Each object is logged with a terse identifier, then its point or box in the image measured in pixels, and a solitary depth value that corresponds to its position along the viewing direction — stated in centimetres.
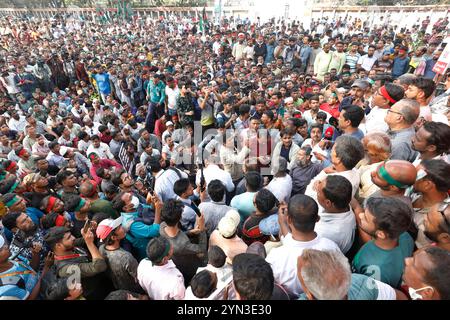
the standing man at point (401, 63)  766
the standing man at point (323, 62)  796
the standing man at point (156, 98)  760
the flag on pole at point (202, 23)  1845
